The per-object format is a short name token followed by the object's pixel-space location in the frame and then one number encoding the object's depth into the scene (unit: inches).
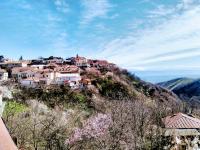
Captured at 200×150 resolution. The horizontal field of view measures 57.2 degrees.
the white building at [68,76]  2258.1
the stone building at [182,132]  718.7
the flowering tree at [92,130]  738.4
